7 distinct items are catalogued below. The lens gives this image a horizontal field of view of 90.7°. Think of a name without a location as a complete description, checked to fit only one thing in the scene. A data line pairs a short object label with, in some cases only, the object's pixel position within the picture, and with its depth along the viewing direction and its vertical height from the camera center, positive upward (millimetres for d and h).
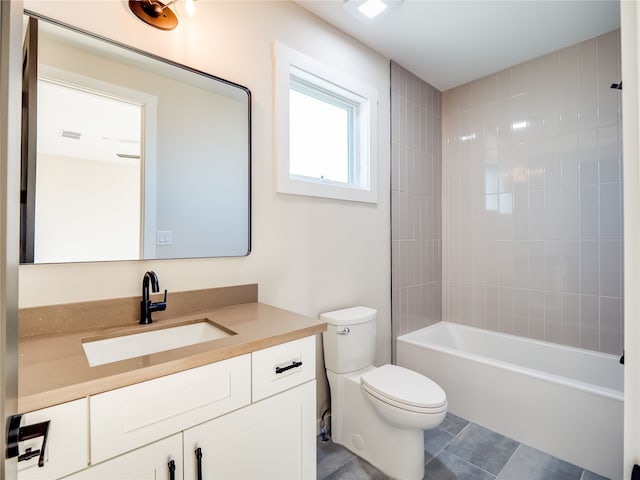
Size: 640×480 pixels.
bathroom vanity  700 -443
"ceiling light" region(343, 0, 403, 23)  1798 +1366
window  1743 +735
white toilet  1512 -804
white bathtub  1649 -910
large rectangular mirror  1076 +345
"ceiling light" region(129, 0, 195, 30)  1270 +944
